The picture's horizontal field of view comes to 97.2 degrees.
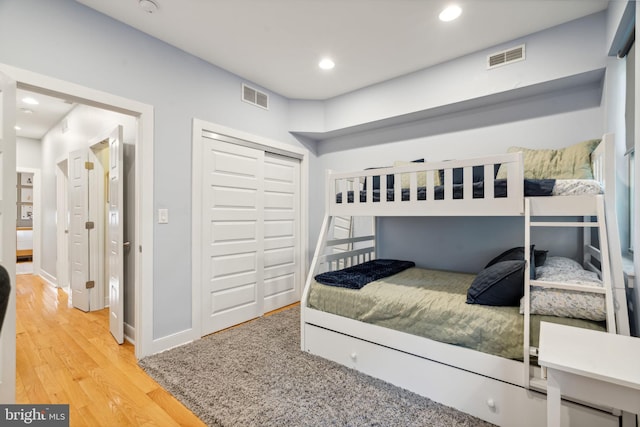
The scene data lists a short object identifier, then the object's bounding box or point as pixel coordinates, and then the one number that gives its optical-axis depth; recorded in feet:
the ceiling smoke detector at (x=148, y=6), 6.19
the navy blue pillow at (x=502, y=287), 5.21
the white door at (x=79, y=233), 10.75
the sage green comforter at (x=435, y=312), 4.85
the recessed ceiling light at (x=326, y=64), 8.70
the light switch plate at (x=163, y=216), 7.57
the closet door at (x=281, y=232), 10.81
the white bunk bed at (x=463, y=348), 4.53
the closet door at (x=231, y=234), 8.73
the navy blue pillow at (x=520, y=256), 6.59
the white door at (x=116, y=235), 8.00
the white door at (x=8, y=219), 4.96
